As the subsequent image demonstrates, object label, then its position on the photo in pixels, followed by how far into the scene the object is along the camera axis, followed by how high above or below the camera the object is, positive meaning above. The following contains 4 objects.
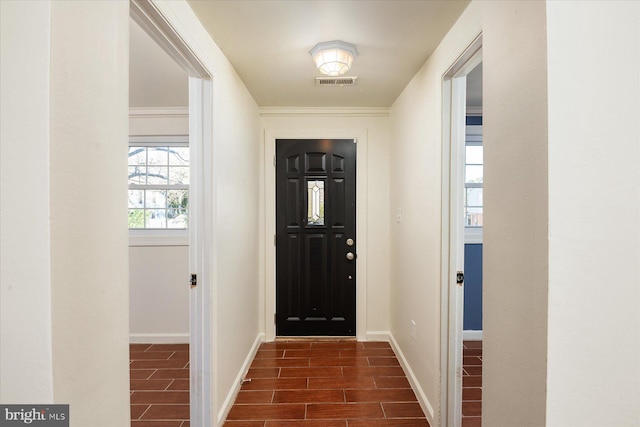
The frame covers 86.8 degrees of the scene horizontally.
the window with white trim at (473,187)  3.50 +0.24
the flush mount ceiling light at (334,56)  2.02 +0.94
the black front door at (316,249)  3.46 -0.40
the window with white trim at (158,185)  3.54 +0.25
